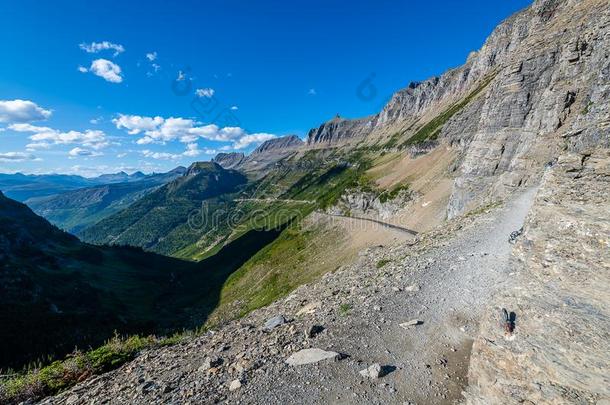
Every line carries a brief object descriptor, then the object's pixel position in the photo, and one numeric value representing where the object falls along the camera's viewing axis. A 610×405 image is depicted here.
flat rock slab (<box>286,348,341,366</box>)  11.60
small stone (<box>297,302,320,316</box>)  17.01
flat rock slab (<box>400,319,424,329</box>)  13.63
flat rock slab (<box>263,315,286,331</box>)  15.38
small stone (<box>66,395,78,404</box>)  11.56
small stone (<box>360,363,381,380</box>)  10.59
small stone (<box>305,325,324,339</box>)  13.39
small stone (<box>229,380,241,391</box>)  10.56
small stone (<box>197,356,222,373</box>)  12.07
